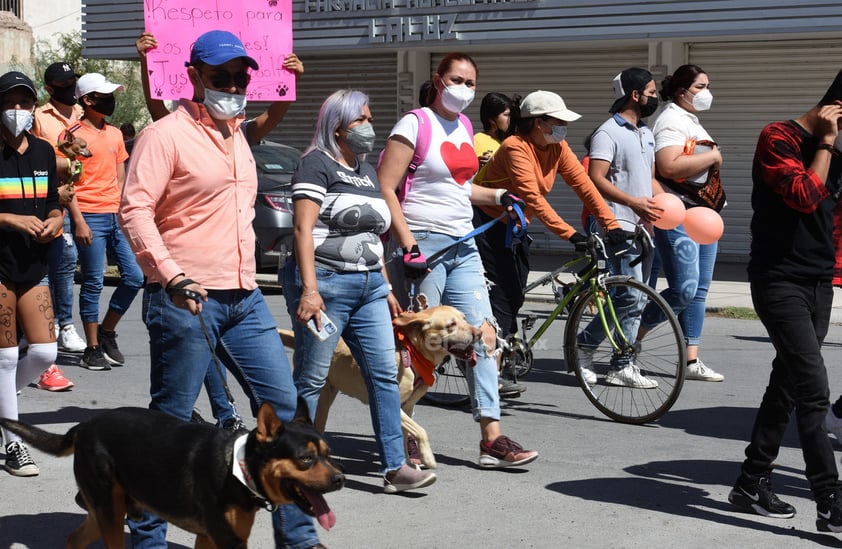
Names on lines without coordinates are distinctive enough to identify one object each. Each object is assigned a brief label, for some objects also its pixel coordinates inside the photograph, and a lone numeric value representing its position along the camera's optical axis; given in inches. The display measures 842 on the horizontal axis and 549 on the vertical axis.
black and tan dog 295.3
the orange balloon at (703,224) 611.7
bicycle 569.6
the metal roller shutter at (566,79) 1436.7
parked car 1076.7
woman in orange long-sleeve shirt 555.8
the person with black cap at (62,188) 613.3
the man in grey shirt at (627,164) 604.3
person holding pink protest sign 422.0
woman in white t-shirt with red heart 474.7
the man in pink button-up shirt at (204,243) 343.4
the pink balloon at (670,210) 607.1
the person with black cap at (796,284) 385.6
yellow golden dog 456.1
